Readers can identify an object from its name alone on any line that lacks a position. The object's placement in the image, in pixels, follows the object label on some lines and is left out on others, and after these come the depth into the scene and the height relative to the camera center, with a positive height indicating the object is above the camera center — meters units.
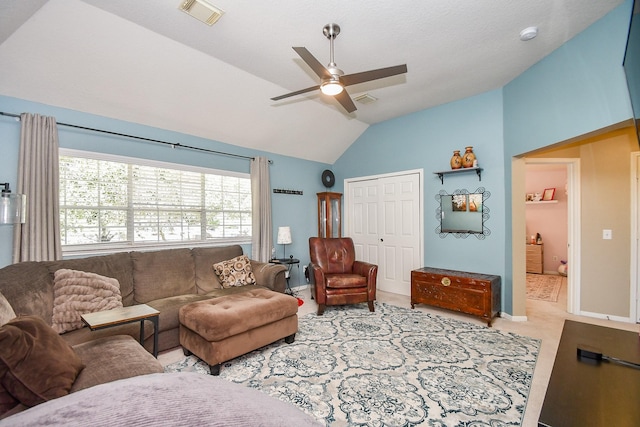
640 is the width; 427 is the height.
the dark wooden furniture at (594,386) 0.95 -0.70
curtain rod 2.74 +0.92
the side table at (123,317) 1.90 -0.72
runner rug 4.61 -1.40
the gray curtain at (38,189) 2.59 +0.26
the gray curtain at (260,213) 4.40 +0.02
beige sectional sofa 1.64 -0.75
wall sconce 2.26 +0.08
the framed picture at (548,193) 6.57 +0.42
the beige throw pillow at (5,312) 1.53 -0.54
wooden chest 3.36 -1.00
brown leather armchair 3.74 -0.91
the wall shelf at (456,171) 3.88 +0.58
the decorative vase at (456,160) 3.97 +0.73
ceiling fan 2.14 +1.10
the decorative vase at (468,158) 3.85 +0.74
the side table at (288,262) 4.42 -0.77
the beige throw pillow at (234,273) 3.50 -0.73
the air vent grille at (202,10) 2.20 +1.64
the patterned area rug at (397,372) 1.85 -1.30
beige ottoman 2.30 -0.96
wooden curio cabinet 5.39 -0.01
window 2.99 +0.16
